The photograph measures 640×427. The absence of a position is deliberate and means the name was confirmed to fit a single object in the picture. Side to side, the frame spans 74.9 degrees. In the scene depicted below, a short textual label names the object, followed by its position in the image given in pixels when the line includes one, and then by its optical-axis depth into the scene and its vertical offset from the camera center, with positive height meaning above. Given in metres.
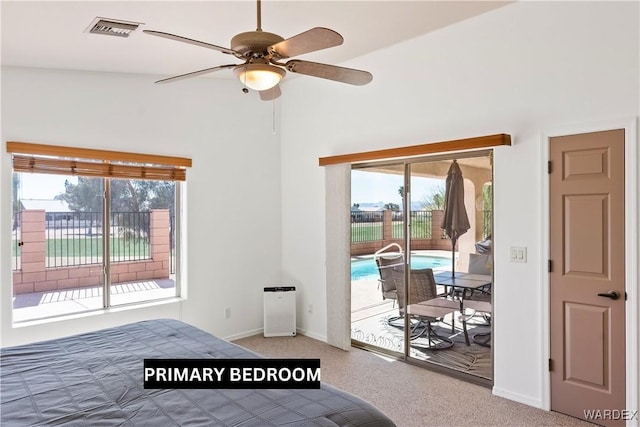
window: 3.63 -0.11
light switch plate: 3.23 -0.30
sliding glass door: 3.60 -0.45
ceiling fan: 1.92 +0.79
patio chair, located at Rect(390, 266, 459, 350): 3.88 -0.86
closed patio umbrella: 3.71 +0.06
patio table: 3.58 -0.60
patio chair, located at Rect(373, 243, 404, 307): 4.24 -0.51
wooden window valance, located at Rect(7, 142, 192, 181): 3.52 +0.51
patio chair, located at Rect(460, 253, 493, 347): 3.53 -0.74
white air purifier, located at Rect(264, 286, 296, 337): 4.85 -1.10
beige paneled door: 2.78 -0.42
